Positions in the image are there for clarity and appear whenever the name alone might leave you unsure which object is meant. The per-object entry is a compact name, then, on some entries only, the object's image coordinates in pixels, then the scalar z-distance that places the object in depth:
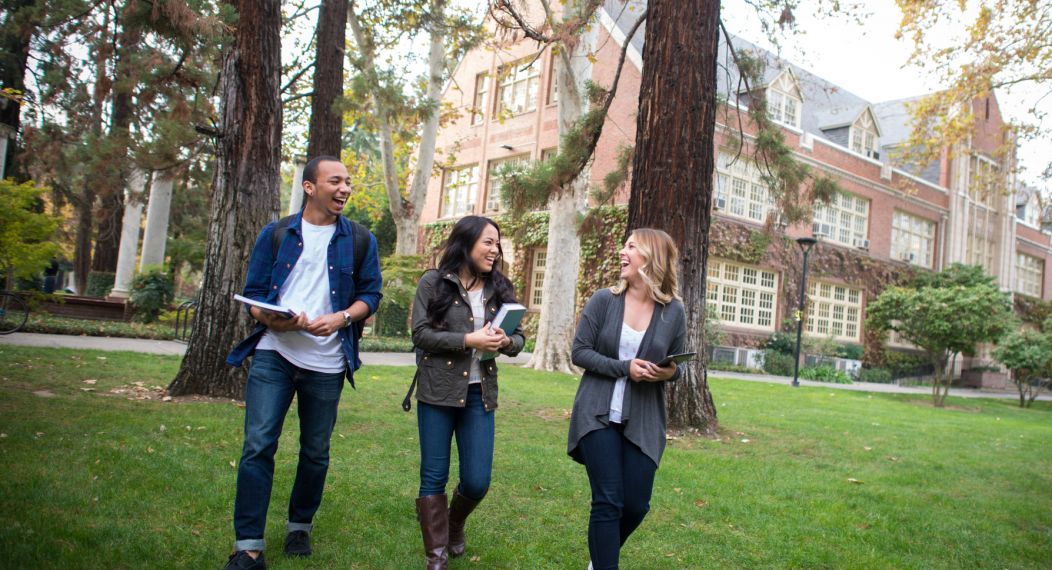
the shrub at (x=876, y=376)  25.84
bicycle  11.80
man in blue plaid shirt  3.31
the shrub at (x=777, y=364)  22.77
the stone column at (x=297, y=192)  17.25
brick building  23.70
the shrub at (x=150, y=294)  16.73
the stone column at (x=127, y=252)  18.72
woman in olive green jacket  3.44
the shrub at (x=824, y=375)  22.33
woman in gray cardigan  3.24
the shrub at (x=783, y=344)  23.59
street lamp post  18.14
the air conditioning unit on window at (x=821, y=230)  26.77
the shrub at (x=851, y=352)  26.20
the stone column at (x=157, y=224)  18.38
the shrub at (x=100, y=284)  22.00
